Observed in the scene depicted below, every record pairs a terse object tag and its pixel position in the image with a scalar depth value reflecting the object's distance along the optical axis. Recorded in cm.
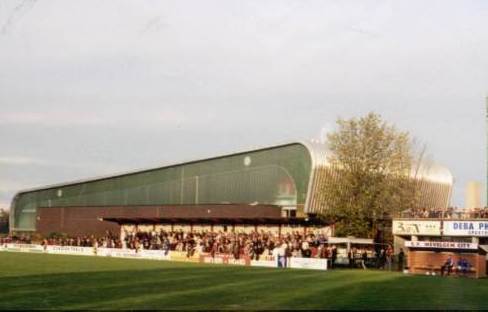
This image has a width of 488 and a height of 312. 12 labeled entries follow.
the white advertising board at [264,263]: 5243
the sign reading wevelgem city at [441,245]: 4522
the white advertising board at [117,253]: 6330
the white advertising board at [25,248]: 7469
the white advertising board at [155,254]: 6147
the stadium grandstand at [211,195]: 6906
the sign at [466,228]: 4928
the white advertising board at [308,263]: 4916
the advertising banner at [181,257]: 5813
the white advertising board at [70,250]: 6831
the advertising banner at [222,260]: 5473
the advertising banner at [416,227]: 5159
